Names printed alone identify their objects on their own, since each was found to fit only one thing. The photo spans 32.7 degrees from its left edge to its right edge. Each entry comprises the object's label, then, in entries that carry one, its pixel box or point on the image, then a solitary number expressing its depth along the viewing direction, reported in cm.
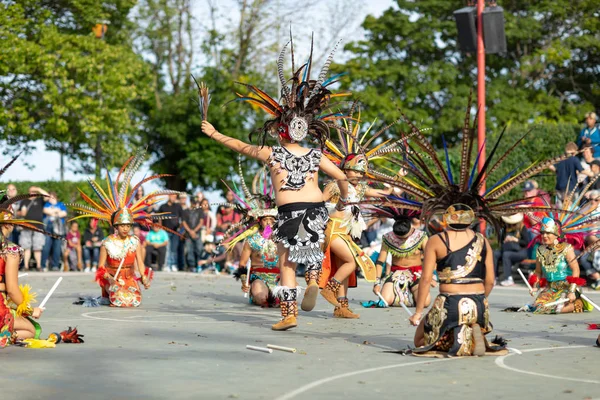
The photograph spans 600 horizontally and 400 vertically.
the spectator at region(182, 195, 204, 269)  2517
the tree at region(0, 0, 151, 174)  3441
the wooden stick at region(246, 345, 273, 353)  848
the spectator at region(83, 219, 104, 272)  2625
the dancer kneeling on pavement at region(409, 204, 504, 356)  816
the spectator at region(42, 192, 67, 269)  2544
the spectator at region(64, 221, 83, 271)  2659
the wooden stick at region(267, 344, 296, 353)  844
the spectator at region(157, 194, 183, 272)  2509
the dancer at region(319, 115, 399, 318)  1189
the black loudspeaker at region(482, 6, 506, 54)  1972
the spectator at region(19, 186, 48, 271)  2442
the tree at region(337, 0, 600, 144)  4081
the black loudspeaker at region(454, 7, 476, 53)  1983
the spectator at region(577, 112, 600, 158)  2070
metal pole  1989
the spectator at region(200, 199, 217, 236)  2562
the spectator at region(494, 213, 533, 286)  1941
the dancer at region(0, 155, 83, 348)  857
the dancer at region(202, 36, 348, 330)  1031
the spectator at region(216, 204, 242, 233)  2465
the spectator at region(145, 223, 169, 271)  2541
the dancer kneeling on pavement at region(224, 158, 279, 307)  1380
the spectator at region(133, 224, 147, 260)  2570
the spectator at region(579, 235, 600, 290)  1744
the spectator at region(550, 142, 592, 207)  2006
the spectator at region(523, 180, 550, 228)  1841
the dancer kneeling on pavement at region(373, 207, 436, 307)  1358
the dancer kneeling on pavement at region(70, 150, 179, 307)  1383
